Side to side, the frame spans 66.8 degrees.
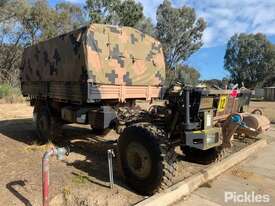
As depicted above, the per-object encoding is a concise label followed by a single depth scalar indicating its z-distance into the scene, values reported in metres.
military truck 3.16
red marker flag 3.56
